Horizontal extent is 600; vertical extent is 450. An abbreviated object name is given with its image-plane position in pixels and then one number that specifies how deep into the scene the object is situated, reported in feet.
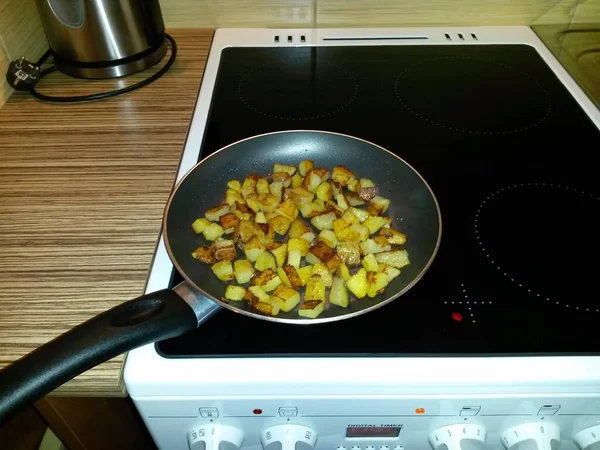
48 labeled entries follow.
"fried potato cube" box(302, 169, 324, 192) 2.08
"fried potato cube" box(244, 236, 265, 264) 1.81
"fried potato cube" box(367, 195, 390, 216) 2.00
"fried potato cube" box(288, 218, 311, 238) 1.91
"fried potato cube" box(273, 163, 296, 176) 2.13
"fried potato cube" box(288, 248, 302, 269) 1.80
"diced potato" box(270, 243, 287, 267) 1.81
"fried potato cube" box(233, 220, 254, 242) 1.87
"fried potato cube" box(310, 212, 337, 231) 1.95
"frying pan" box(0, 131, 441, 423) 1.20
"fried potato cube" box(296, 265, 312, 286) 1.73
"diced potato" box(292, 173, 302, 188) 2.11
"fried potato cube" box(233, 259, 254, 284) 1.76
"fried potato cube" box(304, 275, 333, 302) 1.67
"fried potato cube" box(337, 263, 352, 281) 1.74
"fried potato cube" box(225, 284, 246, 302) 1.67
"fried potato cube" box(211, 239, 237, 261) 1.80
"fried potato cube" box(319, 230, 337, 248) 1.87
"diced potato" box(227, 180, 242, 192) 2.08
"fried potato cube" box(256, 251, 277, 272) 1.79
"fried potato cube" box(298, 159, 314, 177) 2.13
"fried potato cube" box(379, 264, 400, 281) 1.76
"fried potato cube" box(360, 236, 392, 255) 1.85
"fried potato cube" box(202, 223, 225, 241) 1.90
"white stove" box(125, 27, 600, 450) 1.42
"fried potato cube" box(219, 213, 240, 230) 1.91
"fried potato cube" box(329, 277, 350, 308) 1.66
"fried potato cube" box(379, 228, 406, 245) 1.87
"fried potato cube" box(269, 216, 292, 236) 1.93
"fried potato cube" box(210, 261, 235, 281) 1.77
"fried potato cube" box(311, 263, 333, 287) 1.71
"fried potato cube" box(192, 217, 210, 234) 1.91
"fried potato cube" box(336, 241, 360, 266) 1.81
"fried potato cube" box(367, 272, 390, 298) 1.69
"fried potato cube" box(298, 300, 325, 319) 1.59
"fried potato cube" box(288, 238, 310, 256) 1.82
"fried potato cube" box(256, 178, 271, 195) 2.05
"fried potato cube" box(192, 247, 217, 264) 1.80
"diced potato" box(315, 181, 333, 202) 2.05
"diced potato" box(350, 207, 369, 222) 1.96
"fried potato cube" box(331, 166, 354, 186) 2.10
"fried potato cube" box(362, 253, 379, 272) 1.78
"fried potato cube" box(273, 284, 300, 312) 1.64
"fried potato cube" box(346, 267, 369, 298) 1.68
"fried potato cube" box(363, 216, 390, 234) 1.93
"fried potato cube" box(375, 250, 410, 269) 1.78
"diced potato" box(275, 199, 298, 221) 1.96
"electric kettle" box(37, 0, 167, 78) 2.39
